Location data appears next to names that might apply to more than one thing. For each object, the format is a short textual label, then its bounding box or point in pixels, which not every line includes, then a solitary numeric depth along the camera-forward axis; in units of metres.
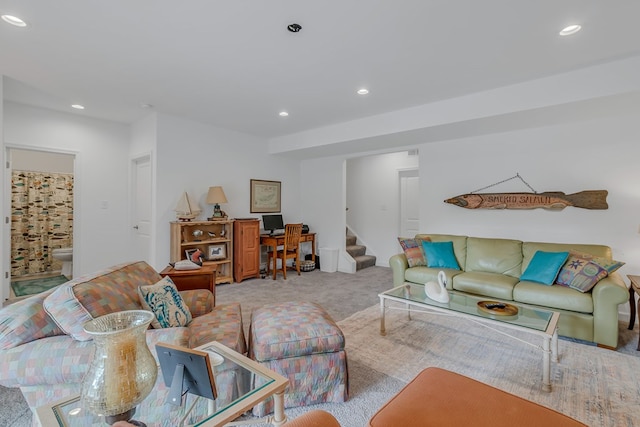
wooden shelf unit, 4.21
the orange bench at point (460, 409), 1.09
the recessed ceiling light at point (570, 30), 2.14
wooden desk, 5.08
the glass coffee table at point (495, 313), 1.96
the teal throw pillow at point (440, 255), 3.64
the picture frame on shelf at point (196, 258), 3.42
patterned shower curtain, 5.00
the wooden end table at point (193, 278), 2.54
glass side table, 0.92
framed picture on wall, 5.47
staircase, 5.94
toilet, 4.84
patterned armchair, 1.23
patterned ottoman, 1.71
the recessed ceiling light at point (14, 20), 2.11
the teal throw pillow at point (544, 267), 2.92
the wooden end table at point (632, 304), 2.84
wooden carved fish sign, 3.38
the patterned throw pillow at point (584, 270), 2.64
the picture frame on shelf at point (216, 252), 4.62
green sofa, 2.49
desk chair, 5.10
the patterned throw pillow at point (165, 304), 1.70
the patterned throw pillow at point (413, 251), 3.75
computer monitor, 5.45
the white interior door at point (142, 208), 4.48
